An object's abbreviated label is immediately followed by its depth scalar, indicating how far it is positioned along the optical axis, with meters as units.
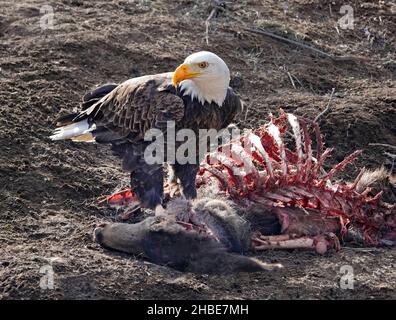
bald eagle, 12.69
